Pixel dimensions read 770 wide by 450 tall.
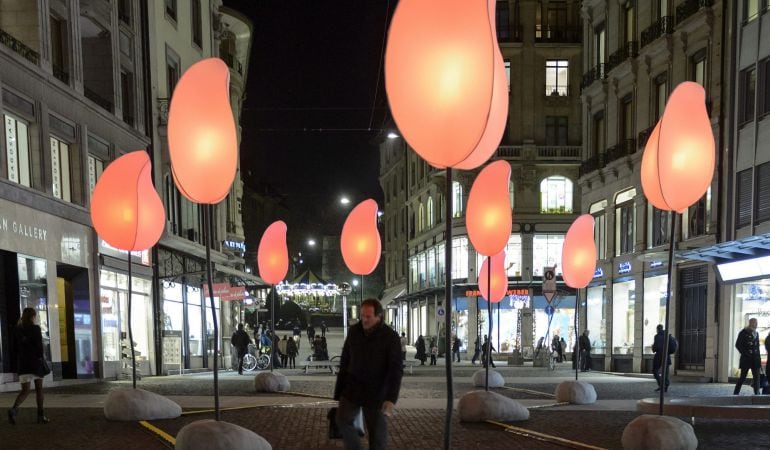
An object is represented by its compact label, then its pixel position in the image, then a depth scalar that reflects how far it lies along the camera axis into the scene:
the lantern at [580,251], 16.06
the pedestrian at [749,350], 16.19
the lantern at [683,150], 8.78
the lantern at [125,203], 11.44
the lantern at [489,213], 10.76
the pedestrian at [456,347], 37.12
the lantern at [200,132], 8.16
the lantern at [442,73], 5.21
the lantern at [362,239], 15.27
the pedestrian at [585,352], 29.47
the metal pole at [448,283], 5.14
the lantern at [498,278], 21.19
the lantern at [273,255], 17.09
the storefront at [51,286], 17.55
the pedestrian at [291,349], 32.28
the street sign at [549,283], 25.06
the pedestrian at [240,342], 25.91
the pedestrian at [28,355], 11.19
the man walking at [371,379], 6.58
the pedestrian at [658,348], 18.33
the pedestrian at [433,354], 36.46
